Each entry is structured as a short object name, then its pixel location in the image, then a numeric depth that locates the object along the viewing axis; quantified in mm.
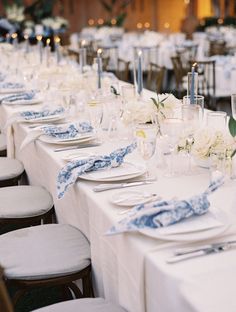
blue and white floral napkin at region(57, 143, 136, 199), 2153
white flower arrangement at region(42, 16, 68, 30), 9864
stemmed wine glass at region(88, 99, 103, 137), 2789
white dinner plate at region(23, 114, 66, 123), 3244
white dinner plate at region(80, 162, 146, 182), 2104
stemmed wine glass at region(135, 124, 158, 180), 2154
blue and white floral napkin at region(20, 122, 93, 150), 2803
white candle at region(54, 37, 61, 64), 5501
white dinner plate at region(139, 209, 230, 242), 1553
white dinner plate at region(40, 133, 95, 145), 2709
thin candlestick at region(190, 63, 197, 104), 2484
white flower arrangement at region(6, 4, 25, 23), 9625
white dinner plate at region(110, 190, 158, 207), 1847
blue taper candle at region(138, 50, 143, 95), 3128
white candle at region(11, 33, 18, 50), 6850
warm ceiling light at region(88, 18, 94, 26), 15977
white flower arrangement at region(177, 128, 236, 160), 2092
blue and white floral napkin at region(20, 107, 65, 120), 3326
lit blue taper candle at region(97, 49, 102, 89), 3551
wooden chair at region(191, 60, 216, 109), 6547
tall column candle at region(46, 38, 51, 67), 5340
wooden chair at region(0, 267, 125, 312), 1735
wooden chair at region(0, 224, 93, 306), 2016
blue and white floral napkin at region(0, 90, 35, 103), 4014
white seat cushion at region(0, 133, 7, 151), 3978
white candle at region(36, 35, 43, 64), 5681
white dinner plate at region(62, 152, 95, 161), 2408
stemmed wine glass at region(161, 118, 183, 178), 2338
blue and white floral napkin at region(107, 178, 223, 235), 1610
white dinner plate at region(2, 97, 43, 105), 3936
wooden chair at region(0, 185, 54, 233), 2646
